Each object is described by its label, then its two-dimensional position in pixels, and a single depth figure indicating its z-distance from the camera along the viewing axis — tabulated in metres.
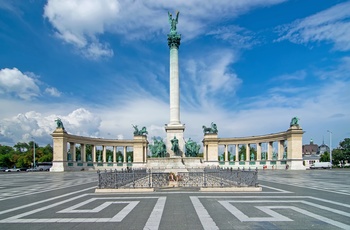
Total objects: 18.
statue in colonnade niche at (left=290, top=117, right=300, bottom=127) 70.96
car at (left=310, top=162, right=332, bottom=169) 84.14
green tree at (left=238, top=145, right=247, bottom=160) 140.24
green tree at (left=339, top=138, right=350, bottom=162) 97.19
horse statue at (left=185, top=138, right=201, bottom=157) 56.16
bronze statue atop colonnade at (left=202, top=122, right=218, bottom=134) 90.99
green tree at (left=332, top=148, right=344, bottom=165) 98.36
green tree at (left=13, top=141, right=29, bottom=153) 140.38
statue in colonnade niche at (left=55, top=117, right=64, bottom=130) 73.88
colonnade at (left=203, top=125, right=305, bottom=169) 69.12
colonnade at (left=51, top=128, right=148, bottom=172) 72.00
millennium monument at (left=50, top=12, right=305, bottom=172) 52.97
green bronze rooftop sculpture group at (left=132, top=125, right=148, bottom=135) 92.19
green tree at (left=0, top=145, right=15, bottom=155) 136.15
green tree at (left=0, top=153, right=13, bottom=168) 108.79
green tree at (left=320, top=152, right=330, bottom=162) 111.76
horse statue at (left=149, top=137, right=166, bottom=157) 54.41
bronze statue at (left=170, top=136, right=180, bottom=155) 52.41
